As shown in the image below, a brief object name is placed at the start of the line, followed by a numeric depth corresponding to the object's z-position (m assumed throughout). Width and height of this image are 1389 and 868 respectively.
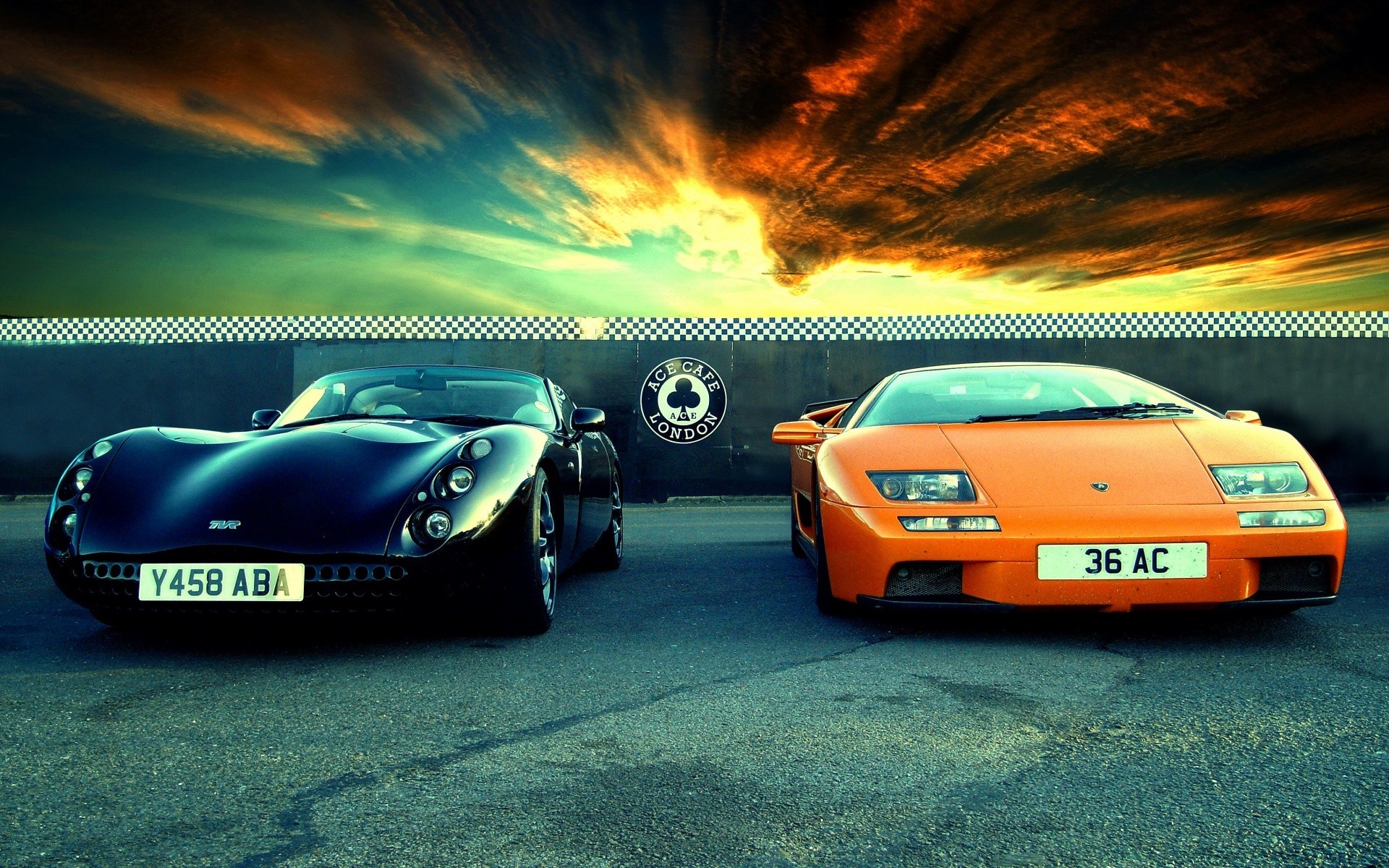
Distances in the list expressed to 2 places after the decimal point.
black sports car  3.05
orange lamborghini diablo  3.21
